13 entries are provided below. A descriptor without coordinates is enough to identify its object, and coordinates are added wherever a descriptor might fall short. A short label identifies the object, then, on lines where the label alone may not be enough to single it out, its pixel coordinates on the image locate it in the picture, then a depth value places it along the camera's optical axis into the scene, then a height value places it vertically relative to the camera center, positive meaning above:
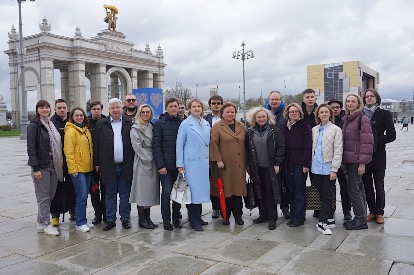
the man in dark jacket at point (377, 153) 5.92 -0.51
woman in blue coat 5.93 -0.54
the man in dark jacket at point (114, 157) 6.03 -0.51
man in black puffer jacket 5.94 -0.41
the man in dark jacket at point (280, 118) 6.29 +0.06
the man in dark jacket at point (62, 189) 6.21 -1.02
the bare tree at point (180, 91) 83.14 +6.95
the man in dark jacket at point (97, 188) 6.34 -1.03
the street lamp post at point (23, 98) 28.22 +2.20
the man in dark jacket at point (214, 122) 6.24 +0.02
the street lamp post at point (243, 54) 37.53 +6.66
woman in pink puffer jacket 5.48 -0.44
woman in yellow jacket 5.93 -0.49
